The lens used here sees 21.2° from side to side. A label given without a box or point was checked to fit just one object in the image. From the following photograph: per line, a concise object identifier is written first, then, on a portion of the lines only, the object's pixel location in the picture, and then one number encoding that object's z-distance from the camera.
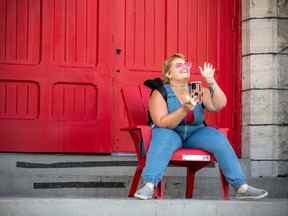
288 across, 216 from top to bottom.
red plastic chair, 5.63
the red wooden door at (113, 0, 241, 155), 7.21
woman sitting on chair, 5.41
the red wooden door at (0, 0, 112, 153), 6.93
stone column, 7.12
